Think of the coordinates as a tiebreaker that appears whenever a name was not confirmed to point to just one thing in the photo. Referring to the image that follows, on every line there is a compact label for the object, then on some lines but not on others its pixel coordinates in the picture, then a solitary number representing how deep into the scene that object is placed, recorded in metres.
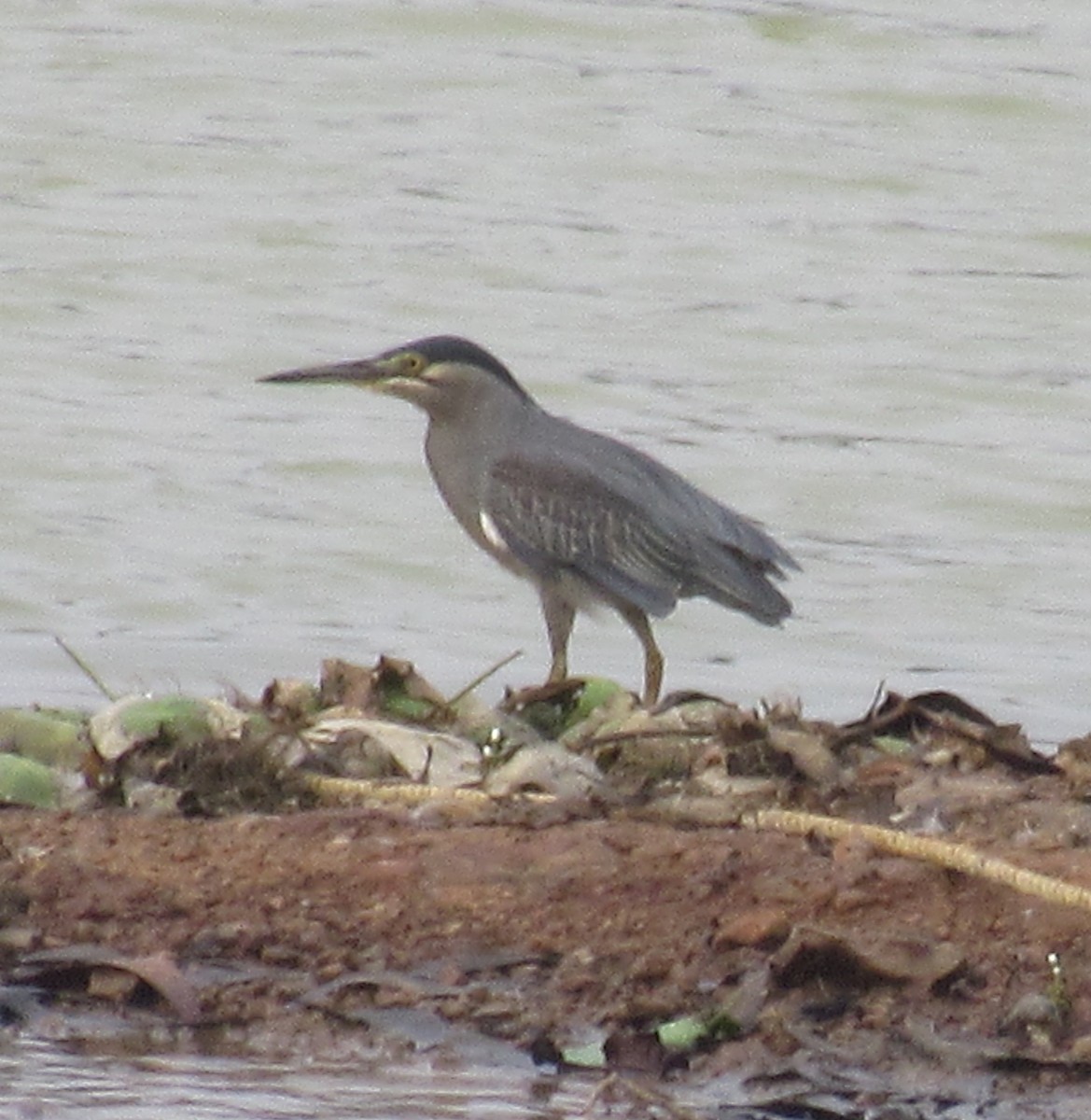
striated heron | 16.69
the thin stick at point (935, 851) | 10.51
